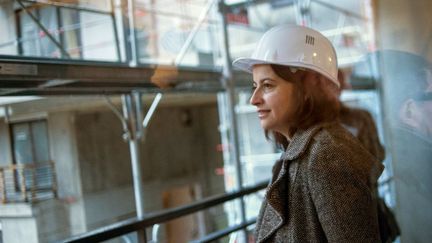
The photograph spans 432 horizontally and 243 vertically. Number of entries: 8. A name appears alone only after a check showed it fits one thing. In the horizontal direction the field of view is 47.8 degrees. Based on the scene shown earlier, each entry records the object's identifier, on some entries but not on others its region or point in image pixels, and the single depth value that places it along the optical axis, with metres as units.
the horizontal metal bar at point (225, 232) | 2.13
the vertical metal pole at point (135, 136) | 2.73
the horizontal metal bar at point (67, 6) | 2.66
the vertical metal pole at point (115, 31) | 2.96
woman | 1.11
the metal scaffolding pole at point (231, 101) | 3.14
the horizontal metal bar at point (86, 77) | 1.87
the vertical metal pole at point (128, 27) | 3.02
